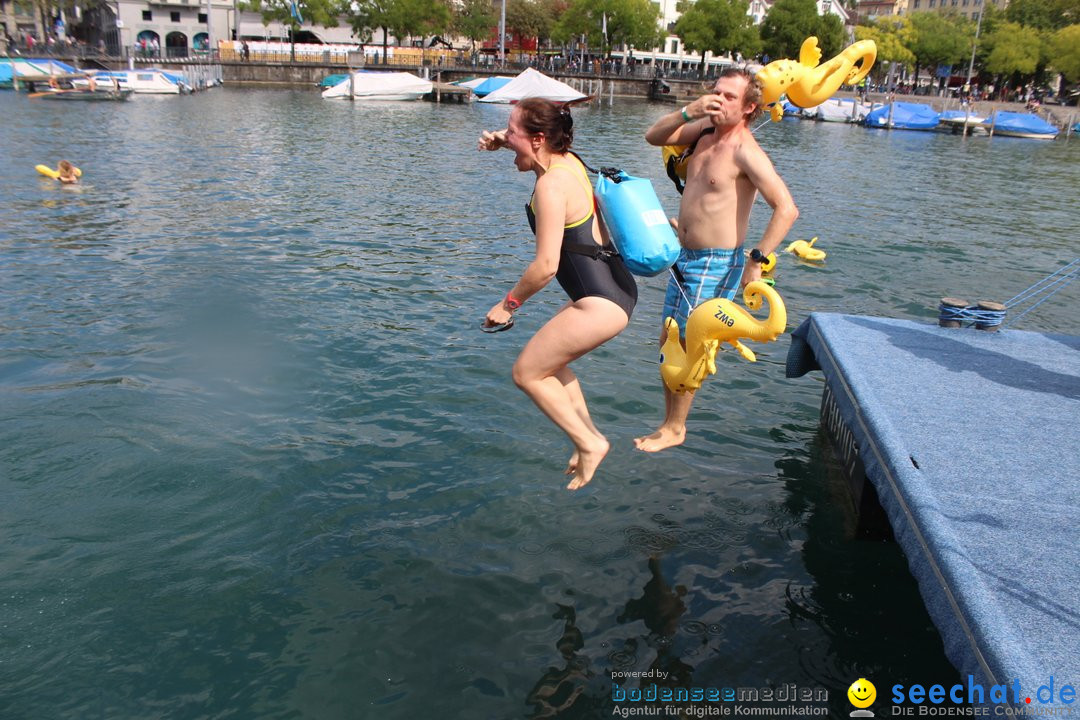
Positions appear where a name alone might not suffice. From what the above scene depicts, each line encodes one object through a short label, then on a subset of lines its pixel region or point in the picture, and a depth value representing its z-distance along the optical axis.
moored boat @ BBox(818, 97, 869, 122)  65.75
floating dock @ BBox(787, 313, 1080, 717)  3.76
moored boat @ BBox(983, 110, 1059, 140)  60.69
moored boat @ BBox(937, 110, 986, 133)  61.19
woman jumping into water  5.30
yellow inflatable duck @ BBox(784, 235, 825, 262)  16.02
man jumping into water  6.04
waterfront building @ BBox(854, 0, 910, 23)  150.60
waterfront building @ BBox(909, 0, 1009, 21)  132.25
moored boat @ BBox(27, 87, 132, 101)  49.88
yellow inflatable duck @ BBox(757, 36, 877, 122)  6.16
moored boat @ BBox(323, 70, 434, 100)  62.94
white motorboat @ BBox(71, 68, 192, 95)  52.19
